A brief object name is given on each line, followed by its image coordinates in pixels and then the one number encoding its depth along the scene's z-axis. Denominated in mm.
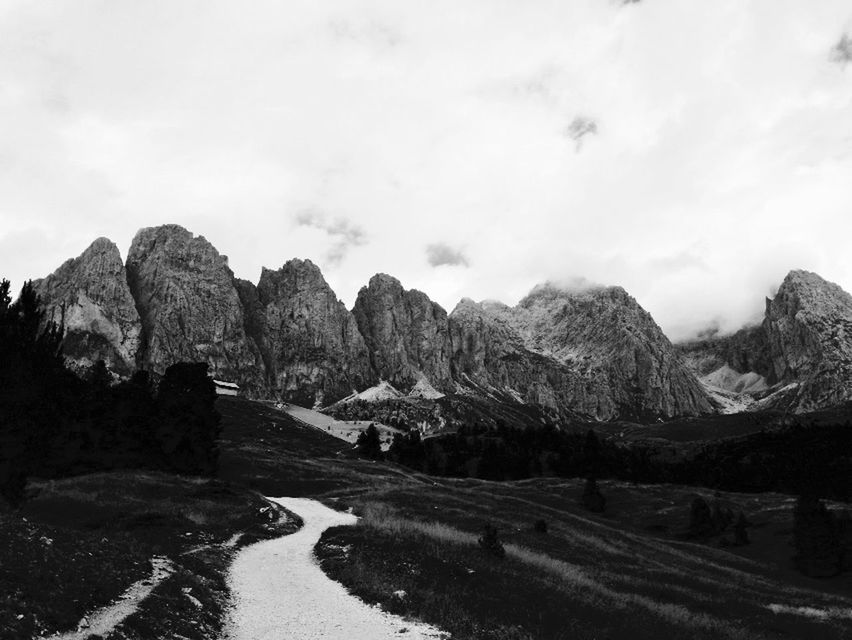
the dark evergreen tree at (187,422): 73125
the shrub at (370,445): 166875
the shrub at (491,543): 33969
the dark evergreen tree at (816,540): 81438
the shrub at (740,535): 97500
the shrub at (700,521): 104750
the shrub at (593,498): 119750
